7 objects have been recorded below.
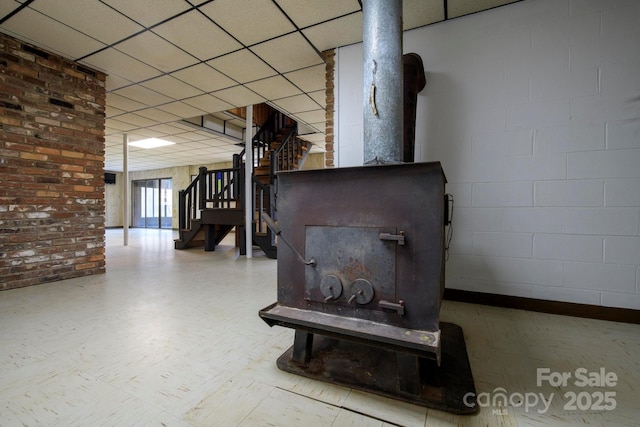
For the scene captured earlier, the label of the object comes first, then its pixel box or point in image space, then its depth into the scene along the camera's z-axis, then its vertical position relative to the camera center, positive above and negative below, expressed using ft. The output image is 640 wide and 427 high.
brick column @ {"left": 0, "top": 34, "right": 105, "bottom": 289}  9.39 +1.47
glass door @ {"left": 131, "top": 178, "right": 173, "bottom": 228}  39.19 +0.56
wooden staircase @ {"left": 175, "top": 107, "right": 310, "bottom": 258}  17.20 +0.97
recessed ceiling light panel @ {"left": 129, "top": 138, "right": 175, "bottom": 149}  23.36 +5.67
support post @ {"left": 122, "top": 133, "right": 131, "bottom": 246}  18.39 +1.35
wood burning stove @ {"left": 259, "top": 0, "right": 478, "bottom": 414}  4.08 -0.89
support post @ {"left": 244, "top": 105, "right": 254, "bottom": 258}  15.97 +1.27
